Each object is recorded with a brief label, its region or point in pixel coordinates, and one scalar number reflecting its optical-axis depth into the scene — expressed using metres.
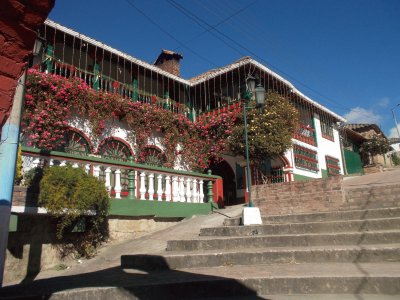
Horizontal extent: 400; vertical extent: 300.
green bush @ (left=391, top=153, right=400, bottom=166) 28.48
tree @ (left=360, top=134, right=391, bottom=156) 21.88
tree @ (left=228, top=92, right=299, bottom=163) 11.12
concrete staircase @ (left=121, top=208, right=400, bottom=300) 3.43
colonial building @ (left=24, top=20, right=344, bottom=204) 9.47
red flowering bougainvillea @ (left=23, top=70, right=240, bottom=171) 8.49
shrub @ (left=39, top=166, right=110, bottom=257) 5.21
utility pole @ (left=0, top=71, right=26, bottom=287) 3.82
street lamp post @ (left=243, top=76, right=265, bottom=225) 6.27
